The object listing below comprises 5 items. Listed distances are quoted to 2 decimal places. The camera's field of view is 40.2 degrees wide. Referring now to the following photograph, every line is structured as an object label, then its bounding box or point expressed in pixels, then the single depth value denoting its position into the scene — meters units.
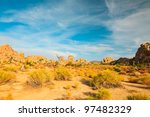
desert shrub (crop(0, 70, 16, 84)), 14.77
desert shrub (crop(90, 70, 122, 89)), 14.26
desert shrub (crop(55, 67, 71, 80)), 16.94
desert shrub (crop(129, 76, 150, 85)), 16.23
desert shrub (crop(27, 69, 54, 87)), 14.38
